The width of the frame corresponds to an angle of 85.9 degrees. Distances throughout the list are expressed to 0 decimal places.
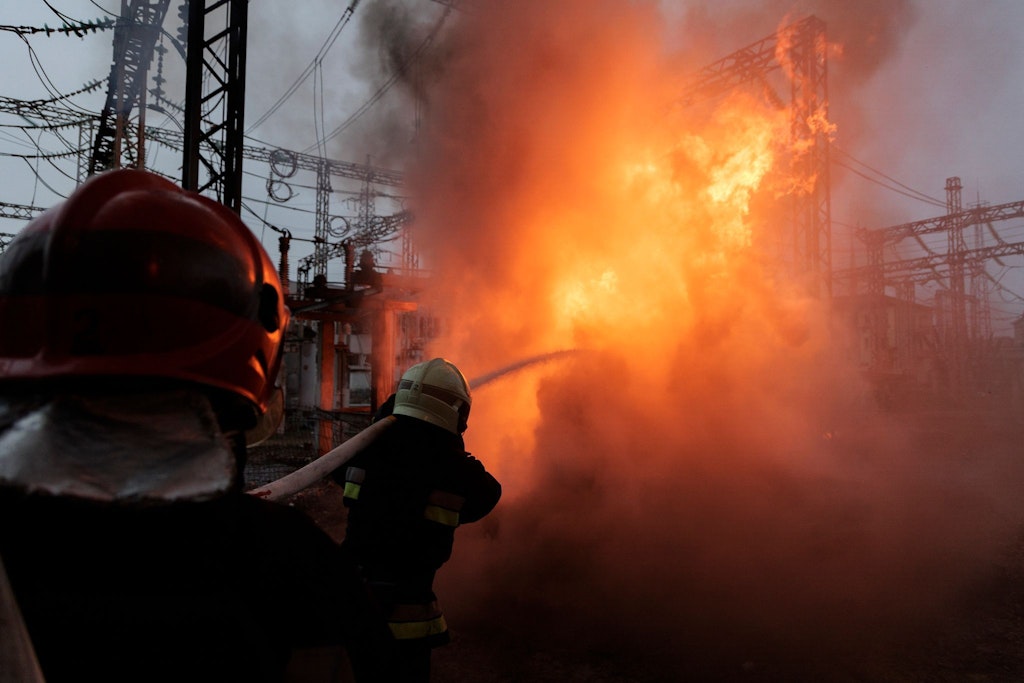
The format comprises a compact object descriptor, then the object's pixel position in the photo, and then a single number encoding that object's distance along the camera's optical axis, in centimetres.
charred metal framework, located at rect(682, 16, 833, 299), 1165
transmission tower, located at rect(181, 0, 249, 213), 747
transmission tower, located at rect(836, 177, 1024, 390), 2816
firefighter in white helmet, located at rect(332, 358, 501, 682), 233
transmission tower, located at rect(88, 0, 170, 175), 1125
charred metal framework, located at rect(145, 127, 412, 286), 2100
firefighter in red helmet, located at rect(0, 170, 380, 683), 79
